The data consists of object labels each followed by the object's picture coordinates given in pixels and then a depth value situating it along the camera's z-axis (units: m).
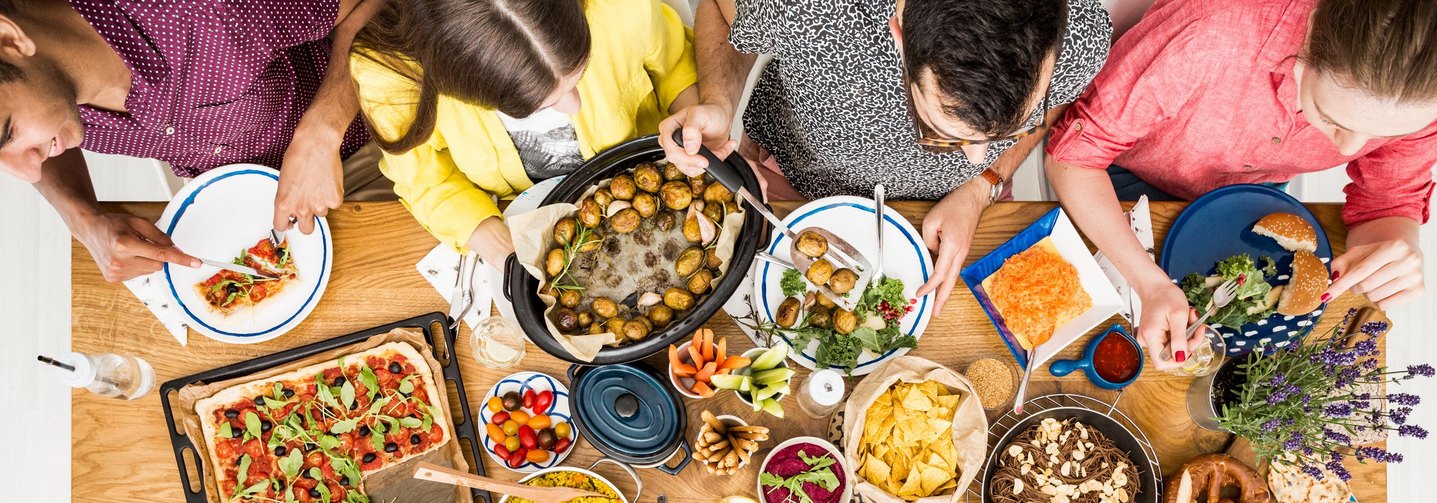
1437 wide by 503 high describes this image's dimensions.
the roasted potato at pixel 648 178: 1.50
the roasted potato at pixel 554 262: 1.44
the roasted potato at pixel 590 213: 1.48
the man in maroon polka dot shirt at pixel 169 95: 1.25
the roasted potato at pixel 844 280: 1.49
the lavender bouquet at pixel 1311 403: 1.37
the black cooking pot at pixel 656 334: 1.40
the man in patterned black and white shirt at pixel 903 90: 1.04
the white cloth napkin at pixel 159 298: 1.56
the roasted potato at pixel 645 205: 1.49
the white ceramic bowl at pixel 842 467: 1.45
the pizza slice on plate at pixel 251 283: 1.57
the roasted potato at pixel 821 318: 1.50
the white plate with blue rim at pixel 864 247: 1.57
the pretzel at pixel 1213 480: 1.50
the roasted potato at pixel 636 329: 1.44
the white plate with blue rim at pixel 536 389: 1.57
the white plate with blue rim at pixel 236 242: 1.57
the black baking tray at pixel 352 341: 1.55
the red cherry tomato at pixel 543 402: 1.55
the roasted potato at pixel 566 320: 1.44
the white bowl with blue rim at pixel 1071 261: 1.52
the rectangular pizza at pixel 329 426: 1.56
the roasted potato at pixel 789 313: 1.53
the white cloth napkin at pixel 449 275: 1.60
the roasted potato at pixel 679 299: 1.45
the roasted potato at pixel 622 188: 1.50
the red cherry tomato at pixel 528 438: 1.54
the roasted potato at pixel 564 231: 1.46
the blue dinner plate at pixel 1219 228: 1.57
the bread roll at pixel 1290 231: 1.50
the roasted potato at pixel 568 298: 1.47
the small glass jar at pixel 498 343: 1.54
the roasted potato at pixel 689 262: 1.46
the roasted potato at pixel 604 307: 1.46
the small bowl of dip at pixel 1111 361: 1.54
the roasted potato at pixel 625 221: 1.49
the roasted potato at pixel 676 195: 1.49
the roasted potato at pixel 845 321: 1.48
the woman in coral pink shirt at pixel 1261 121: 1.18
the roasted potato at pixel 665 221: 1.51
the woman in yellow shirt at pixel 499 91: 1.20
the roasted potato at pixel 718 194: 1.49
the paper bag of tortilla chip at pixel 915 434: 1.42
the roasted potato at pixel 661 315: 1.47
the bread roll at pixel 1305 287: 1.44
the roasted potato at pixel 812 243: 1.50
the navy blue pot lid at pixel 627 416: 1.49
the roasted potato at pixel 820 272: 1.50
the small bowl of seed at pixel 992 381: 1.56
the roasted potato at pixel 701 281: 1.45
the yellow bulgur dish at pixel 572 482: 1.53
